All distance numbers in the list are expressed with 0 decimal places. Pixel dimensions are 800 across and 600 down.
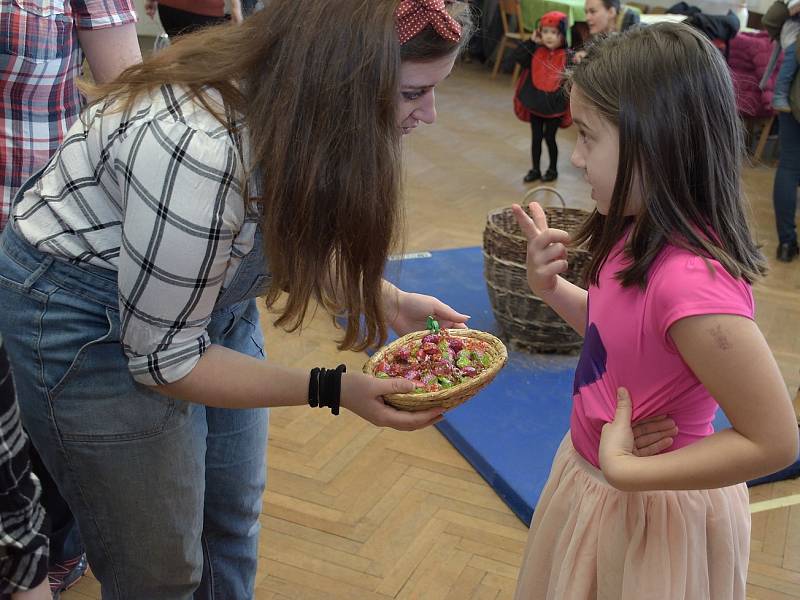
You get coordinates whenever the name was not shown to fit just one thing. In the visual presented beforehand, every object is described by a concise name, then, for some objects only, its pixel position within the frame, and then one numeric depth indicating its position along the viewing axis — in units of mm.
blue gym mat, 2602
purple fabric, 5977
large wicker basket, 3127
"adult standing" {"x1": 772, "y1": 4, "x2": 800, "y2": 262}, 4449
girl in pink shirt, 1239
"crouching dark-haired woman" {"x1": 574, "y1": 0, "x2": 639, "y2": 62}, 5138
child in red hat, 5285
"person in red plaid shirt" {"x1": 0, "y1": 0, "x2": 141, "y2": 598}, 1762
